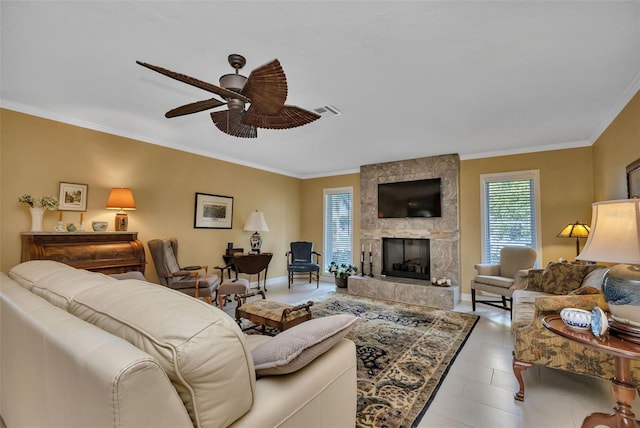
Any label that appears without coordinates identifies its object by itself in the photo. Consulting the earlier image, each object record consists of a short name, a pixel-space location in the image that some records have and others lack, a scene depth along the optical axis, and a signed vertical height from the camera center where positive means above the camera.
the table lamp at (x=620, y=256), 1.36 -0.11
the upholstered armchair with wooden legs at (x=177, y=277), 3.72 -0.70
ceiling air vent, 3.12 +1.32
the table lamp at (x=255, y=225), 5.40 +0.03
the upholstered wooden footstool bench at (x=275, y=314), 2.68 -0.86
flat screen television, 5.14 +0.58
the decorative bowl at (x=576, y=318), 1.58 -0.49
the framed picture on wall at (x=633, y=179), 2.51 +0.49
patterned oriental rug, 1.93 -1.20
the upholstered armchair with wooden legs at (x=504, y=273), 3.84 -0.62
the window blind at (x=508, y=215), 4.46 +0.25
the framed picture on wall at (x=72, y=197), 3.42 +0.33
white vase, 3.15 +0.06
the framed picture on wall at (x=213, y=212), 4.87 +0.26
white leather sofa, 0.63 -0.37
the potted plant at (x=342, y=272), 5.61 -0.89
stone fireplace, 4.75 -0.25
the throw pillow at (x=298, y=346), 1.00 -0.45
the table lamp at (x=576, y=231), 3.61 +0.01
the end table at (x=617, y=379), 1.37 -0.76
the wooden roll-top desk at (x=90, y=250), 3.05 -0.30
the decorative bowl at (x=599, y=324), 1.46 -0.48
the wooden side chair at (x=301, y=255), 5.90 -0.62
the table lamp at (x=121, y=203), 3.66 +0.28
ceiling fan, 1.69 +0.87
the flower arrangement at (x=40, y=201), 3.09 +0.24
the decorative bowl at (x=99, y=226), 3.60 -0.02
